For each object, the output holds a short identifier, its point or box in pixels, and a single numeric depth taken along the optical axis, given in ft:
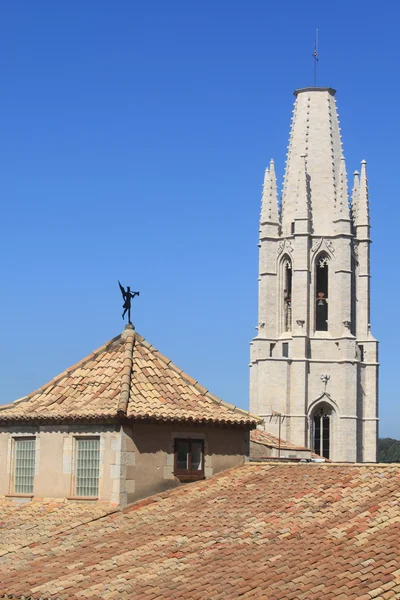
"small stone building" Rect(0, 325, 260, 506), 92.53
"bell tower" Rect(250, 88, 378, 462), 325.01
